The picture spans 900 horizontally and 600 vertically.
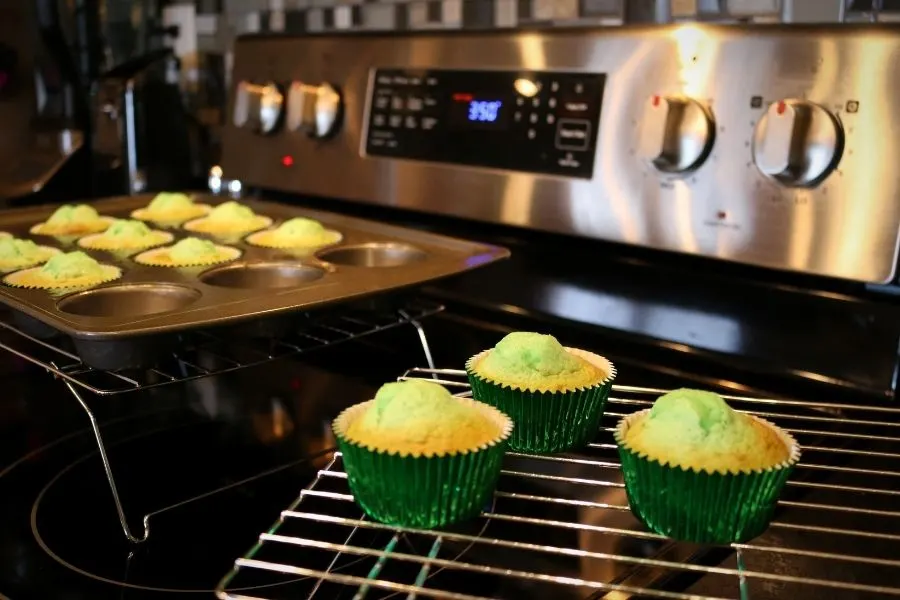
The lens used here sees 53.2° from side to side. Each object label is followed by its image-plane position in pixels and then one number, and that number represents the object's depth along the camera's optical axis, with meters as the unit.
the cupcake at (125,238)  1.27
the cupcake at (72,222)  1.36
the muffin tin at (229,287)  0.87
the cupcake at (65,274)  1.05
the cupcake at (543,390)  0.79
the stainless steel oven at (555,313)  0.69
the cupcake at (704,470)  0.65
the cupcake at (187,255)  1.17
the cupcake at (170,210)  1.47
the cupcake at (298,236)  1.28
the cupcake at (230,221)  1.39
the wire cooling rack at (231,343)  1.00
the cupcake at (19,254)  1.15
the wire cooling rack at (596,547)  0.57
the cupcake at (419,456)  0.65
